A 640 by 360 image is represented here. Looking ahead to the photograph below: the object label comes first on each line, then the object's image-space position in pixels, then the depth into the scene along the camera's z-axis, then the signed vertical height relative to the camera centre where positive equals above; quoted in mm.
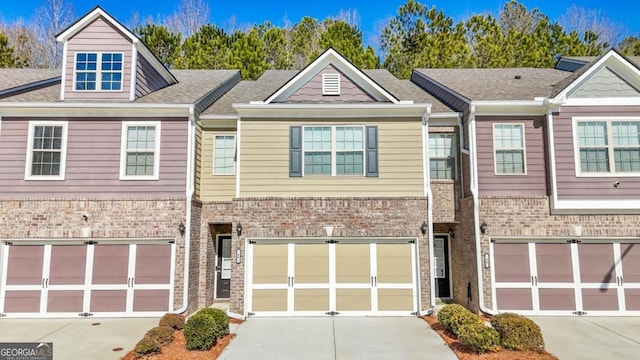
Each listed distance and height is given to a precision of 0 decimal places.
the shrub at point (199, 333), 8086 -2251
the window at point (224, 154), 12586 +2100
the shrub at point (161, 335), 7936 -2271
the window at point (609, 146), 11164 +2133
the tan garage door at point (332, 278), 10977 -1537
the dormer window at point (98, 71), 12164 +4510
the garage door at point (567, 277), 10969 -1492
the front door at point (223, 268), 12938 -1506
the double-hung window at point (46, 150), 11375 +1989
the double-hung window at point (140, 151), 11438 +1983
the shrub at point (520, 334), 7812 -2185
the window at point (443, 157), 12461 +2012
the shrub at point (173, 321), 8902 -2239
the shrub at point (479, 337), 7762 -2224
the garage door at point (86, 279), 11008 -1602
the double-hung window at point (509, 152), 11562 +2023
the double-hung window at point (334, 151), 11500 +2015
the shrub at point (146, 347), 7641 -2406
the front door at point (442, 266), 13086 -1424
